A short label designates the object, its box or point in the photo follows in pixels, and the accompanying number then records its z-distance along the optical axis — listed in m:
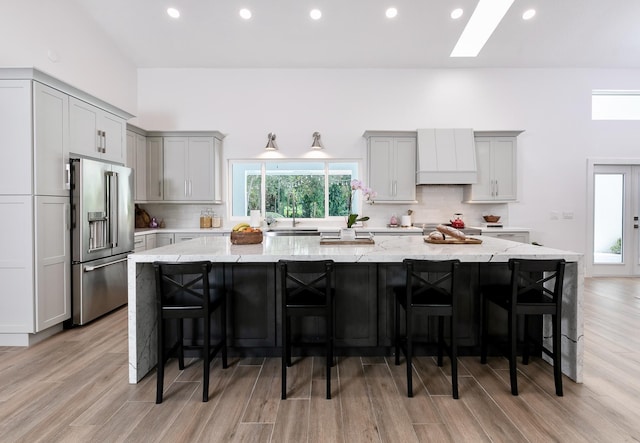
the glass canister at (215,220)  5.75
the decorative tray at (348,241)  2.90
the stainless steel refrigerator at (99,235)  3.45
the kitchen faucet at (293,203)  5.91
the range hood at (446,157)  5.29
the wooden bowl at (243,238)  2.93
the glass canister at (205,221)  5.67
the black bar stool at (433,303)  2.15
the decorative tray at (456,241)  2.83
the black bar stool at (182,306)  2.12
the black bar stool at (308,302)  2.13
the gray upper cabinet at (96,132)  3.53
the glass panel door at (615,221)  5.90
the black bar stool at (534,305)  2.18
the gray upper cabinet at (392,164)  5.42
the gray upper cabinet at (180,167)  5.37
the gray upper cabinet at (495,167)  5.43
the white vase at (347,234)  3.03
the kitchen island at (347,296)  2.48
